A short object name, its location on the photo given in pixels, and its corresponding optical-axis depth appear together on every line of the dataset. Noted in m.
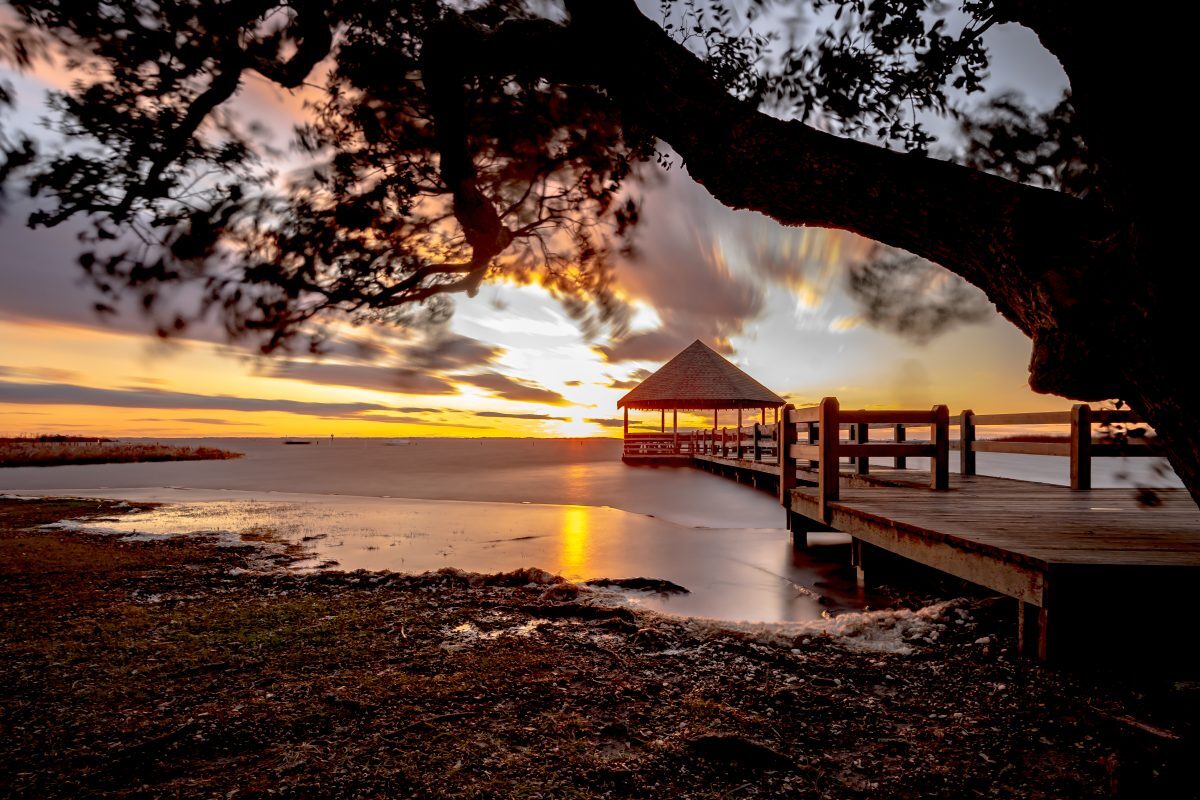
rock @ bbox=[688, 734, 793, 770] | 2.83
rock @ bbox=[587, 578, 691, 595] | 7.82
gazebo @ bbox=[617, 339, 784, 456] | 30.33
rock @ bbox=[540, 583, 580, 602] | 6.38
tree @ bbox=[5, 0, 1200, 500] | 2.07
